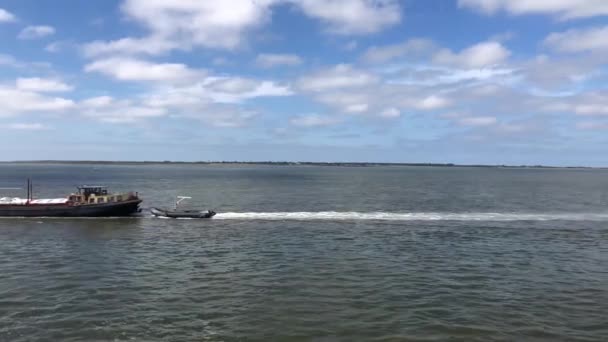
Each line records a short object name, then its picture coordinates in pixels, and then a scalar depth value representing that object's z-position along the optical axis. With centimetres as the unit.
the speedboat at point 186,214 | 6228
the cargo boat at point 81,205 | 6412
